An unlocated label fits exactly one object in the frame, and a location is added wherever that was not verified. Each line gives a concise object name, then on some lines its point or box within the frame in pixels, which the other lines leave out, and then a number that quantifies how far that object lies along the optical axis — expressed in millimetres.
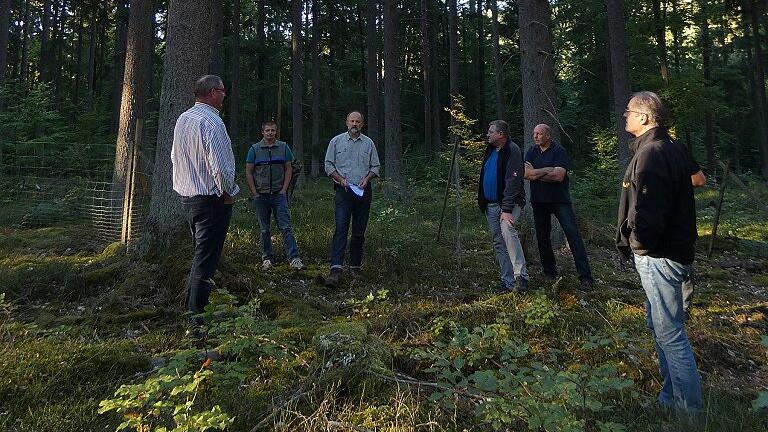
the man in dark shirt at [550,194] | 5246
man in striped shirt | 3641
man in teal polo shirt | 6102
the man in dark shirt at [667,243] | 2645
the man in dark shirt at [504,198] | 4906
